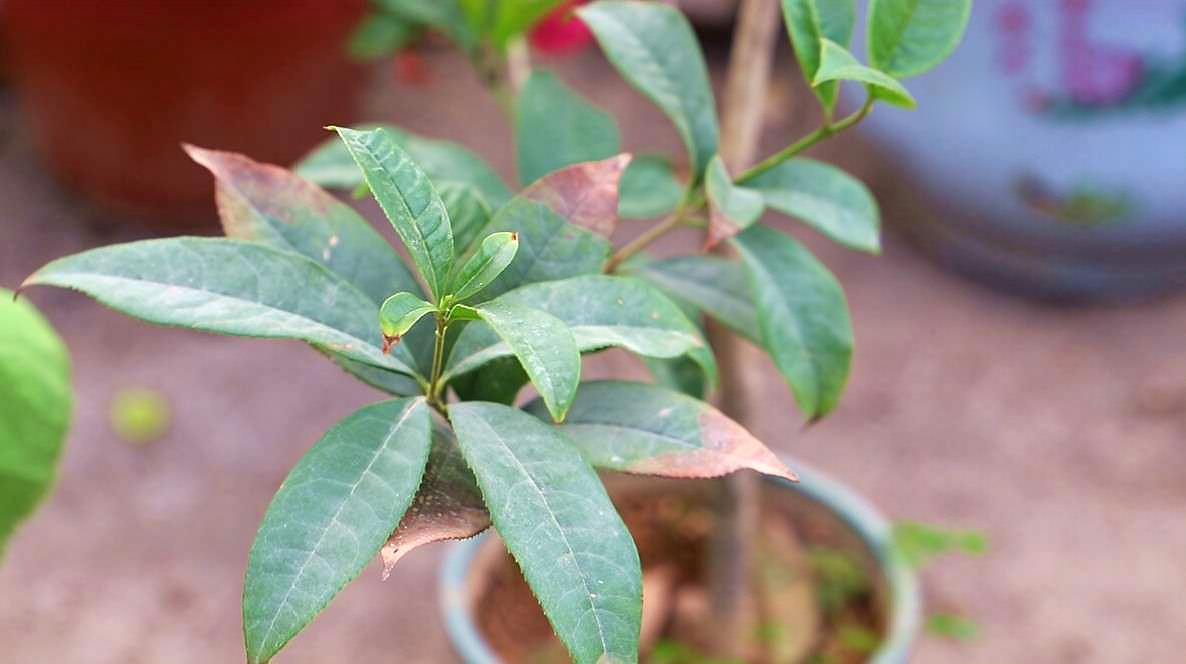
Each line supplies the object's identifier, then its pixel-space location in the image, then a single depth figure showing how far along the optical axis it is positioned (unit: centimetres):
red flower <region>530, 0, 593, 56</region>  139
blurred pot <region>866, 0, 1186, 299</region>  196
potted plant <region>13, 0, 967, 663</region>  87
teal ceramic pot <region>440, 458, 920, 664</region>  126
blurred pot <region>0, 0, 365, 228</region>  214
